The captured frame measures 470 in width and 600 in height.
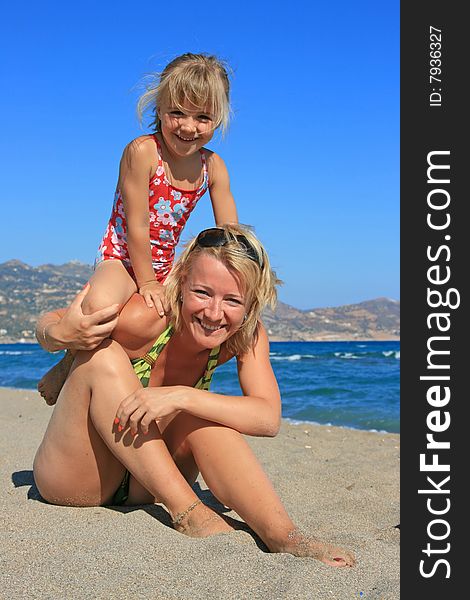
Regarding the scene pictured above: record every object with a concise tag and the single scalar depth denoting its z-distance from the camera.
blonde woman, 2.96
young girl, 3.54
